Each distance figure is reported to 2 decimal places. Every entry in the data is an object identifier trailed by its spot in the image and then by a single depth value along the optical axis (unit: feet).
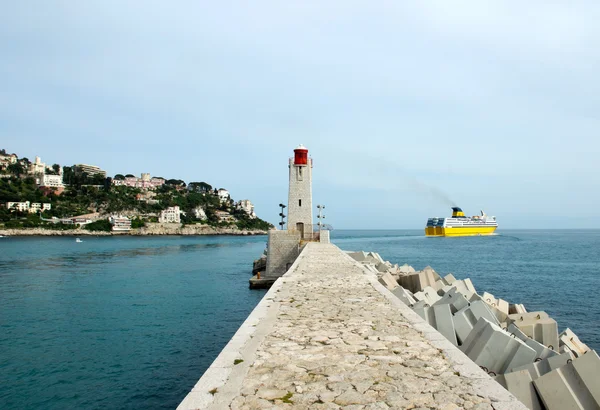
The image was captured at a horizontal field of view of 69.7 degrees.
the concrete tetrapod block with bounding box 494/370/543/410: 15.92
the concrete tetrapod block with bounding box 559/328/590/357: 26.73
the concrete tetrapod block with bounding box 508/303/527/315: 38.97
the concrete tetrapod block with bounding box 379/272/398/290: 39.96
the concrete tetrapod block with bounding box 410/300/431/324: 25.73
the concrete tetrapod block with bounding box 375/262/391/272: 59.16
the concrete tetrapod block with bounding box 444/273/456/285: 50.11
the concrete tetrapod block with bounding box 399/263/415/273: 58.95
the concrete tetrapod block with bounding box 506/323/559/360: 20.92
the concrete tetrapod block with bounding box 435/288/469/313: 30.37
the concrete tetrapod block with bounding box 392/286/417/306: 30.73
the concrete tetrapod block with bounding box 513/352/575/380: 18.41
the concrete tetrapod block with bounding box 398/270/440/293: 43.14
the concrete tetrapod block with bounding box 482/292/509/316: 36.84
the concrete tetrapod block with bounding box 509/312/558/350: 27.78
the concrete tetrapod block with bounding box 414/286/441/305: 34.32
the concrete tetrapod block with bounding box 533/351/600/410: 14.89
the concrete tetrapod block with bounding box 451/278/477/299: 40.88
